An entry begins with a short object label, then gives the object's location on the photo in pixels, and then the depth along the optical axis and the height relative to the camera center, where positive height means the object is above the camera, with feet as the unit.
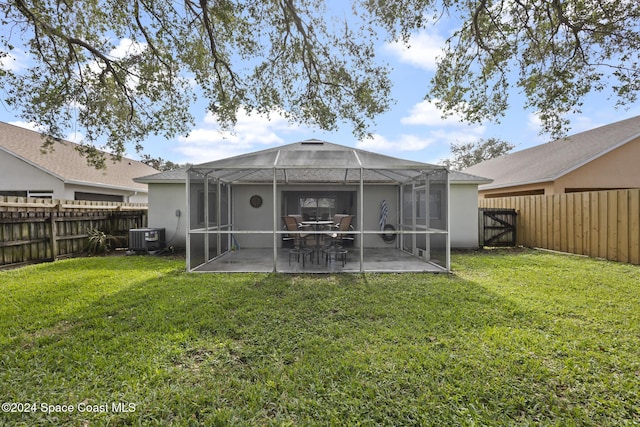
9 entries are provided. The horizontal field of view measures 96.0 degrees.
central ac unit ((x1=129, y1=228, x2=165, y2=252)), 28.48 -2.63
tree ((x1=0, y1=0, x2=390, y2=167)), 21.35 +12.68
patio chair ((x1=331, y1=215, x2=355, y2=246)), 22.54 -1.22
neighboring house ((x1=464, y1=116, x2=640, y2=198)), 34.60 +5.55
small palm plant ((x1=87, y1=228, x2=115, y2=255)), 28.78 -2.90
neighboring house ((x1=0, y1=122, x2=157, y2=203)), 36.11 +5.29
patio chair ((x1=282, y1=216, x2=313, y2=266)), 22.17 -1.94
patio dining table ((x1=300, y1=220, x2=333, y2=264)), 22.35 -1.41
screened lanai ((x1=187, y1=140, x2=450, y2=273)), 21.04 +0.24
